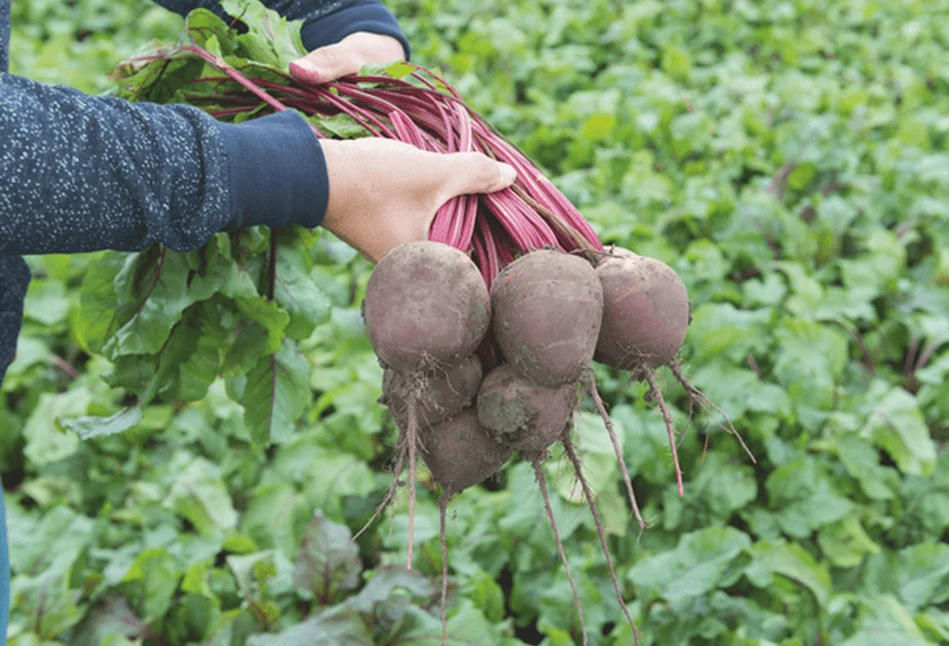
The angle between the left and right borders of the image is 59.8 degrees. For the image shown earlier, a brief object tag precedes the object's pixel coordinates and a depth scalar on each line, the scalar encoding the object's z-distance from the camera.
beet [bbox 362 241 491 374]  1.00
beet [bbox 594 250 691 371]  1.09
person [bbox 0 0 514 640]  0.80
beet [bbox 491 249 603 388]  1.01
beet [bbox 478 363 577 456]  1.05
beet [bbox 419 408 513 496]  1.14
